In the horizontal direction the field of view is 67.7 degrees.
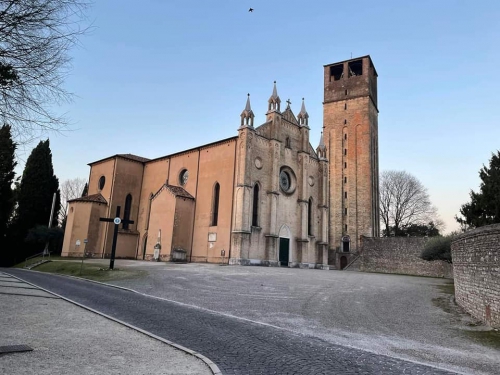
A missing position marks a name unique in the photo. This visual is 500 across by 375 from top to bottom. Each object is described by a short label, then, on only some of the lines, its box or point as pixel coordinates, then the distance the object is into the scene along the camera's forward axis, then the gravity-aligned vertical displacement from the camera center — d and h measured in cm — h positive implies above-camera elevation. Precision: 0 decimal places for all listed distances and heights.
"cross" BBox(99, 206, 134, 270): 2428 +206
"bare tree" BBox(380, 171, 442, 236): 5794 +1009
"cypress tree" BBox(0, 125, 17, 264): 4347 +489
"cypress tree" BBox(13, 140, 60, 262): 4628 +641
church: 3444 +579
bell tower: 5103 +1596
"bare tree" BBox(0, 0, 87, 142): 671 +373
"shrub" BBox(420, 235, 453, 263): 2794 +146
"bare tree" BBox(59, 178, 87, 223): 5941 +957
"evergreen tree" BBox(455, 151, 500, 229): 2536 +491
